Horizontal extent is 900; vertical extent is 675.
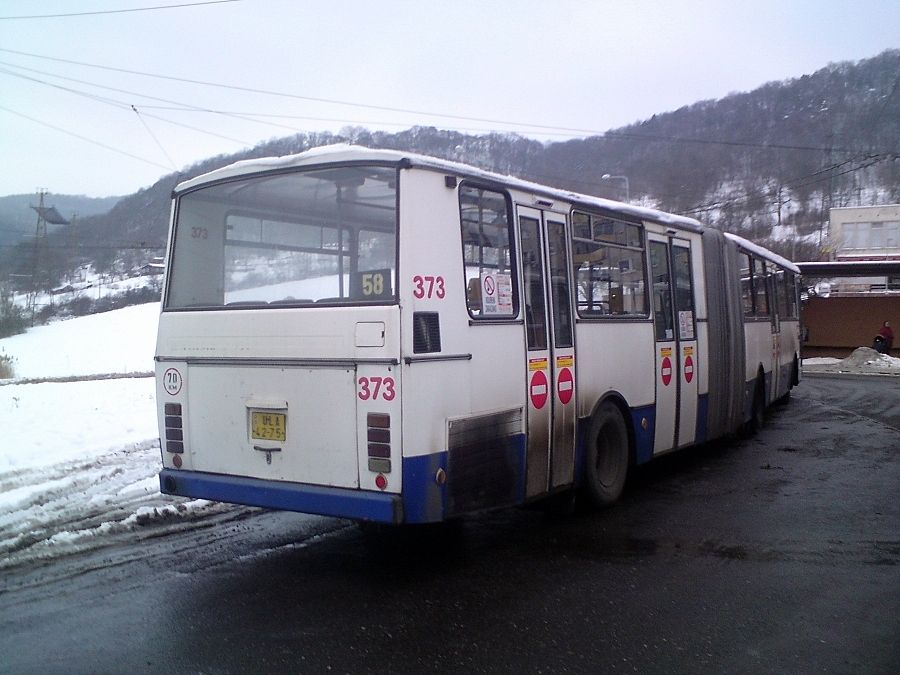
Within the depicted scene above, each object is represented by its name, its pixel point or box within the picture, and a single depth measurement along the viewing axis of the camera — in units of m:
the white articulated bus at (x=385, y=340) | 5.08
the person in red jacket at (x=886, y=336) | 30.98
